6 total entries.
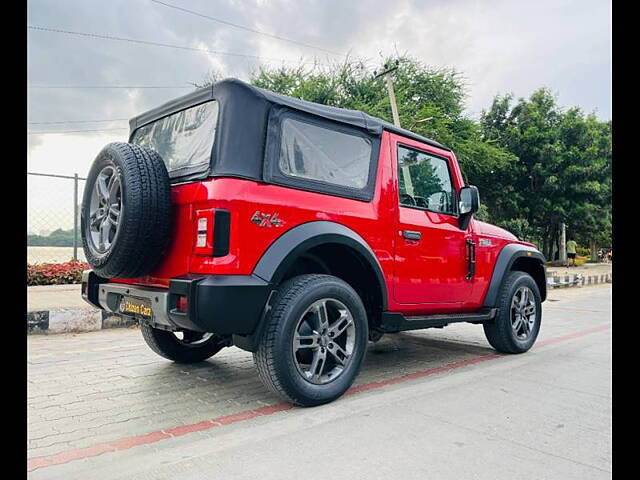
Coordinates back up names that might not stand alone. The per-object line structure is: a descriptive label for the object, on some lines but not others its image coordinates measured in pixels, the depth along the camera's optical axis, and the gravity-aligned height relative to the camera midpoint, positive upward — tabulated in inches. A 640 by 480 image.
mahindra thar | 122.1 +2.3
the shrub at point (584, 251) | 1624.8 -23.7
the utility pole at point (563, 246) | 1087.0 -5.1
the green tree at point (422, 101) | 757.3 +227.3
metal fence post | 365.4 +28.5
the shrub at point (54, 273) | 375.2 -24.7
